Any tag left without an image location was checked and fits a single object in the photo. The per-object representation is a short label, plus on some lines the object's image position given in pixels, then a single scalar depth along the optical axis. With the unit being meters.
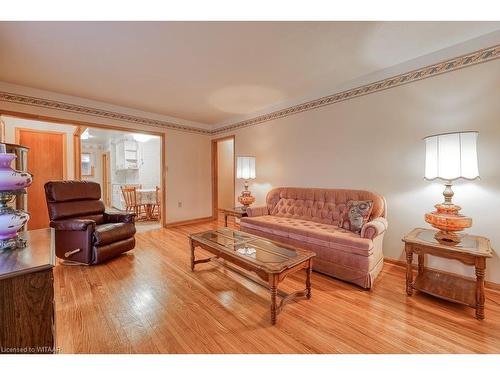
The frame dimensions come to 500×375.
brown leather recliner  2.56
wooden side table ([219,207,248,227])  3.57
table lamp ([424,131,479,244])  1.77
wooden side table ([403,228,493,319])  1.64
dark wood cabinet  0.90
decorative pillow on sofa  2.45
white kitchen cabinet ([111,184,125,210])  6.59
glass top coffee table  1.63
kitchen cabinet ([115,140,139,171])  6.42
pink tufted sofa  2.12
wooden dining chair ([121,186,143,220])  5.38
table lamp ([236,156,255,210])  4.00
